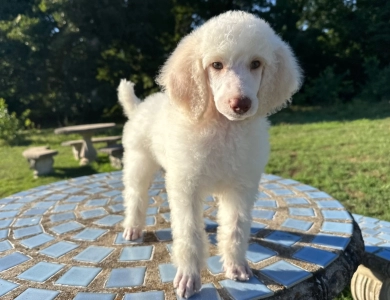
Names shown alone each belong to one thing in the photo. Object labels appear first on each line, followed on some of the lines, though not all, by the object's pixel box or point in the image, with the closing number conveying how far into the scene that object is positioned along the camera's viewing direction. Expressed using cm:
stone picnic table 690
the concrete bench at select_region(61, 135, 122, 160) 733
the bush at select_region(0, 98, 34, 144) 659
